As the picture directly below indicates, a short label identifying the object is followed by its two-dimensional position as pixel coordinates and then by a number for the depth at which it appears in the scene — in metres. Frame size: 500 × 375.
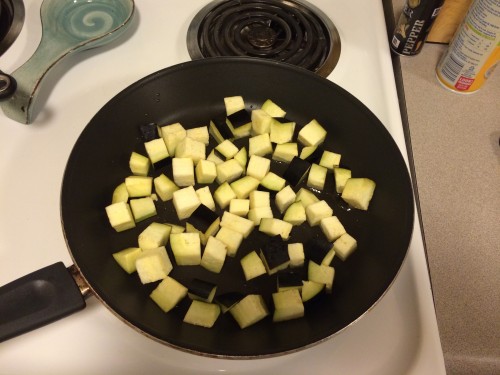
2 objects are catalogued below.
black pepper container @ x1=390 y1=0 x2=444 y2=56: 0.95
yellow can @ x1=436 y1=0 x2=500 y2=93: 0.86
